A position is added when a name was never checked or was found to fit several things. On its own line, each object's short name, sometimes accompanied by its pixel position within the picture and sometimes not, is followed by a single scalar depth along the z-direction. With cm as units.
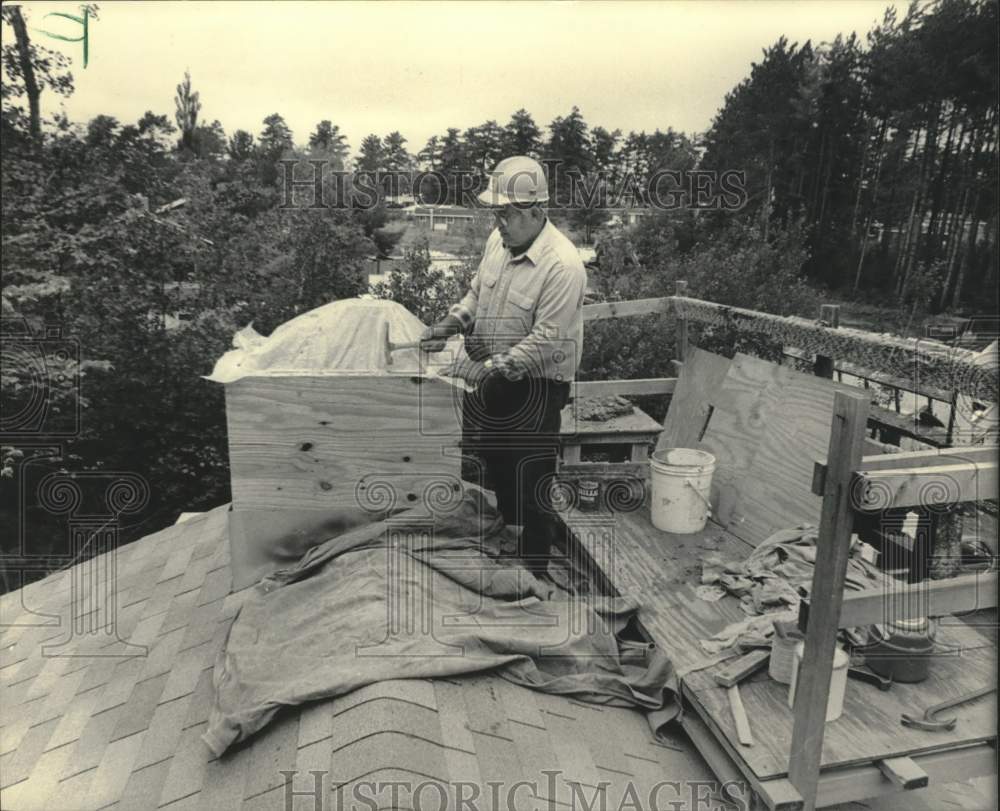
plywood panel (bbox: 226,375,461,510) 350
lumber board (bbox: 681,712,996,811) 242
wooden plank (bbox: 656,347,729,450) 500
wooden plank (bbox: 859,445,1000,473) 228
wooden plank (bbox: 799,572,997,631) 227
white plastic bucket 427
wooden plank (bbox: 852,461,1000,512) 219
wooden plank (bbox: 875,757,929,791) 244
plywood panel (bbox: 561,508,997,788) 256
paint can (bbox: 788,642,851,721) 263
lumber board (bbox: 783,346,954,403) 316
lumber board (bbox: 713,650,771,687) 290
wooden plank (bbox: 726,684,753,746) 260
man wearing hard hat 357
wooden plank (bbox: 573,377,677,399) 538
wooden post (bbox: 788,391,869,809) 221
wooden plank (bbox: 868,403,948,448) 361
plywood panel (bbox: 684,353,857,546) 404
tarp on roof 267
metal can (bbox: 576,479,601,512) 465
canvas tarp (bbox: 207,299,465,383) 374
